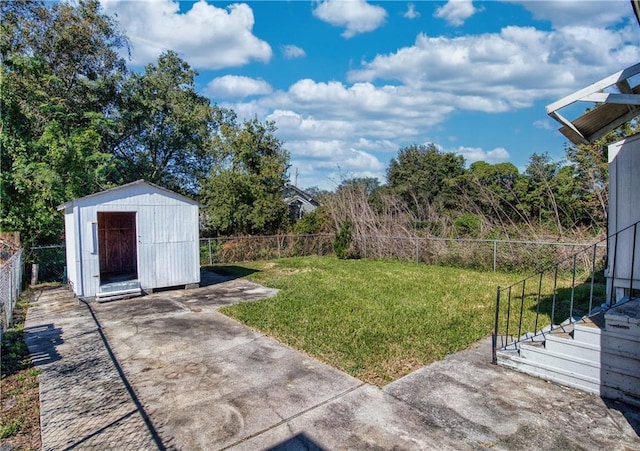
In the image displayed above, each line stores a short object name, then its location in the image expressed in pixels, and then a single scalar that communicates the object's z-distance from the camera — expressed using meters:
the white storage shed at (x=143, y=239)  7.55
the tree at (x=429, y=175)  25.91
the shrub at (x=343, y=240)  13.77
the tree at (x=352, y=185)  14.69
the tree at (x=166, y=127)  16.88
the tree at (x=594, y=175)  10.97
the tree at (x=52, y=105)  9.98
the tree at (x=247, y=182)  15.22
